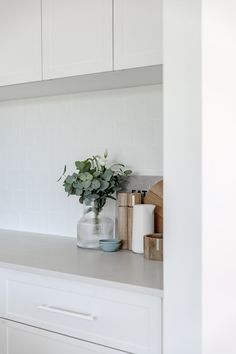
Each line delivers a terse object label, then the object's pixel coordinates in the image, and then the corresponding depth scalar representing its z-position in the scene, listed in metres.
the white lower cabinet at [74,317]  1.29
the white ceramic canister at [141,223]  1.77
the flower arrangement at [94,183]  1.87
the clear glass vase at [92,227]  1.89
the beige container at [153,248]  1.63
